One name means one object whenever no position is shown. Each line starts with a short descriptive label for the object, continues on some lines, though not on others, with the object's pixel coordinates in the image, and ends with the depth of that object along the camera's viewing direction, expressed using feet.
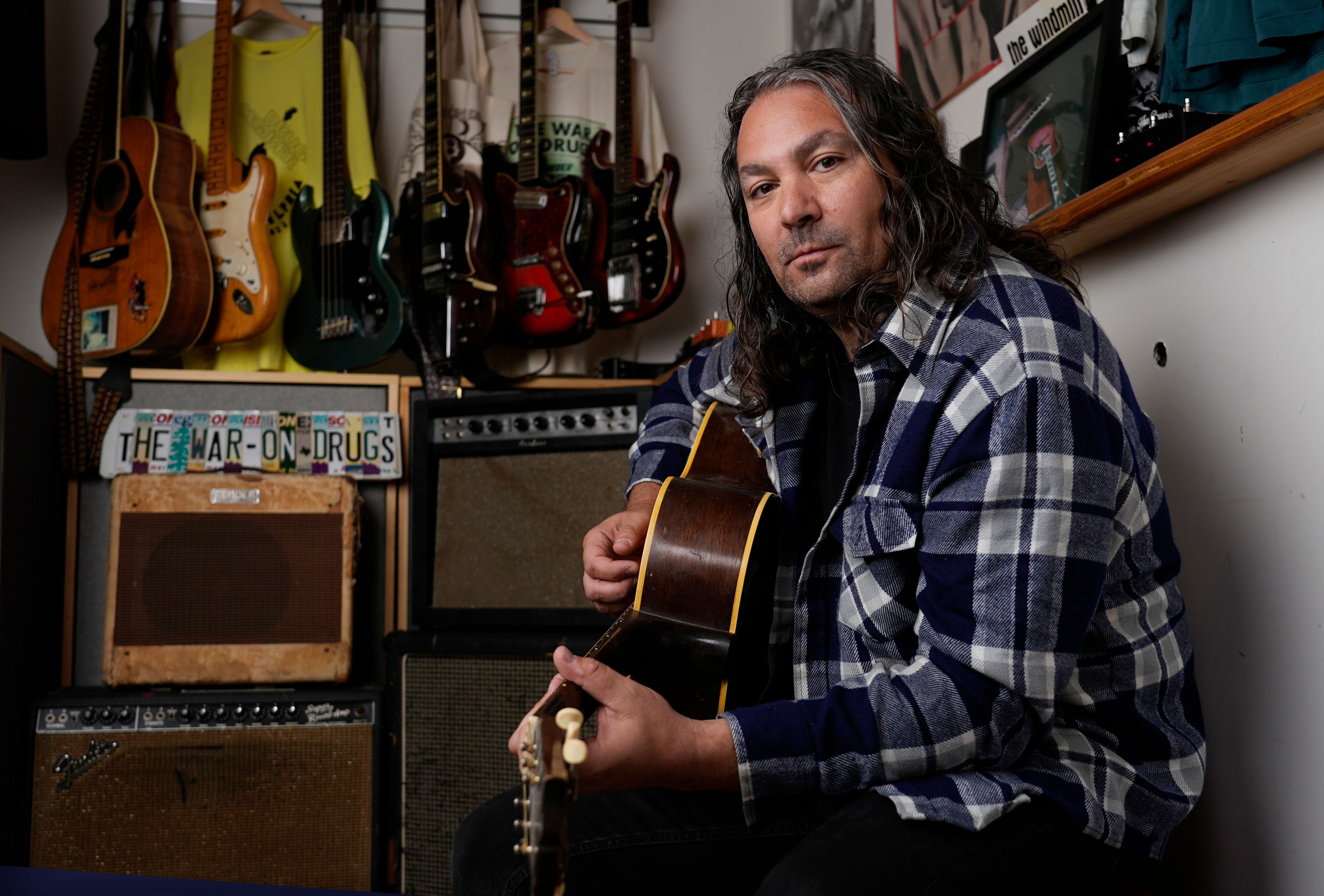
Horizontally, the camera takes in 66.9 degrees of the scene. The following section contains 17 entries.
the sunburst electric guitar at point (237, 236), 7.60
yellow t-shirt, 8.12
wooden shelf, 2.94
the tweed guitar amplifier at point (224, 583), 6.40
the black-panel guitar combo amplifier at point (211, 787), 5.92
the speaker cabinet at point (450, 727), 5.95
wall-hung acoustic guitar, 7.30
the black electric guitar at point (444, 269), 7.47
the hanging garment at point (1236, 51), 3.26
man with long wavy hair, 2.63
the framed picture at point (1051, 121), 4.50
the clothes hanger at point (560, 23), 8.75
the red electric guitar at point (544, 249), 7.88
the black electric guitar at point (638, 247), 7.82
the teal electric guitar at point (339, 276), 7.66
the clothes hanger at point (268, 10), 8.35
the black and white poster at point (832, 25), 7.61
